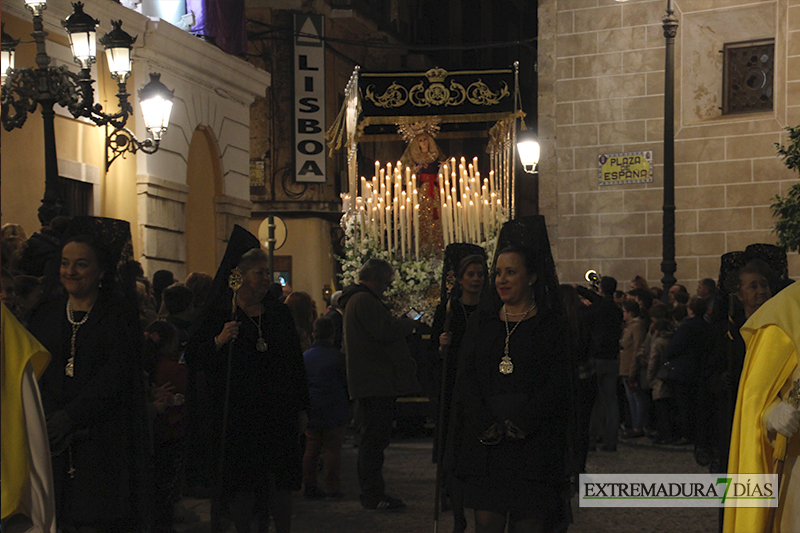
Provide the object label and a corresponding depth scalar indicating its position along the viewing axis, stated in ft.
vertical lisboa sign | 96.89
